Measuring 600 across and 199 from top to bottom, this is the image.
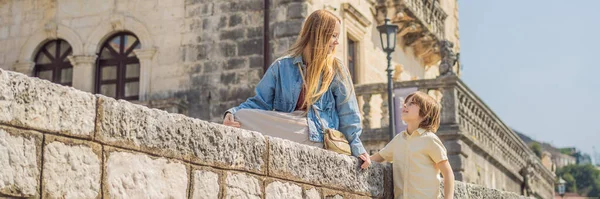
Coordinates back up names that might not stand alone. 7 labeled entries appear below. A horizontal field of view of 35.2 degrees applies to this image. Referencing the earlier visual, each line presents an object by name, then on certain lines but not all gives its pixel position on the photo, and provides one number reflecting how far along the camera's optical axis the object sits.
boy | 5.36
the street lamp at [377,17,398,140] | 13.95
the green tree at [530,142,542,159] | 86.88
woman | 5.40
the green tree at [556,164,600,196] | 97.53
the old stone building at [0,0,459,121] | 15.96
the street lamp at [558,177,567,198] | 35.13
